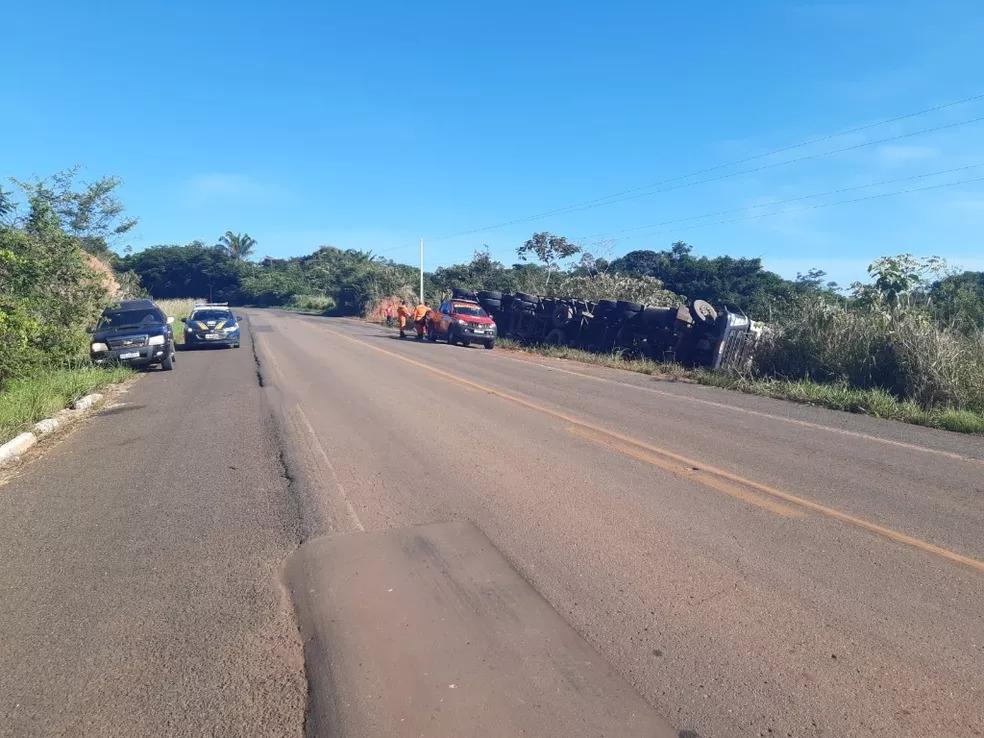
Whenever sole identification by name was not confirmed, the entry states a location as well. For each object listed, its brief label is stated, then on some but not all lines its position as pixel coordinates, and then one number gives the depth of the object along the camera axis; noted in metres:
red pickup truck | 28.20
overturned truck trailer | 18.12
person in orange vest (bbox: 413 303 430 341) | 32.00
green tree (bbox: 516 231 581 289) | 50.53
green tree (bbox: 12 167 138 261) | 26.84
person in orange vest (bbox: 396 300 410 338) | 33.09
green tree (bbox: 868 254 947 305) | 18.33
